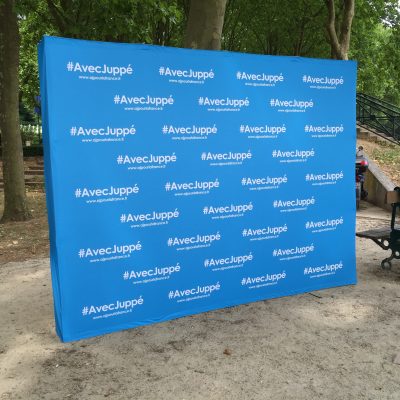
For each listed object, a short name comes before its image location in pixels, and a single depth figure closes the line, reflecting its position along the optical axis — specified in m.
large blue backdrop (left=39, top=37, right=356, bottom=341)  4.32
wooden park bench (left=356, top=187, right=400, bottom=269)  6.44
